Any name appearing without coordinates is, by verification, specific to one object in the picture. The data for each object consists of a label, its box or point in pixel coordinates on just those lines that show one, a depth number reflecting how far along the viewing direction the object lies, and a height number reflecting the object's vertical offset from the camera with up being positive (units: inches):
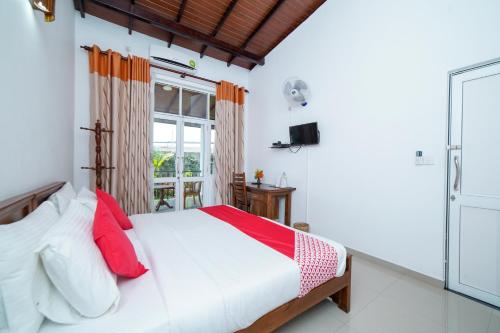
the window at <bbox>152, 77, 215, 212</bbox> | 143.6 +12.9
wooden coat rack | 110.8 +4.1
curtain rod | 137.7 +65.7
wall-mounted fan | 126.1 +46.9
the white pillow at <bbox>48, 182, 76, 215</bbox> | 55.6 -10.5
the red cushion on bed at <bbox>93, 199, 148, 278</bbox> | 40.8 -17.8
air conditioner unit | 134.1 +70.9
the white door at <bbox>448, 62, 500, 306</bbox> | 67.8 -5.7
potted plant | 157.2 -7.6
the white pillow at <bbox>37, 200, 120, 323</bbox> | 30.1 -18.5
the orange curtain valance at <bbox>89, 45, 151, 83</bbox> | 116.6 +58.9
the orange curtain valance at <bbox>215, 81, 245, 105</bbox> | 162.4 +59.0
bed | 34.4 -24.6
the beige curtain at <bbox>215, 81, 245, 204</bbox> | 162.2 +21.9
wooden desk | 130.0 -22.8
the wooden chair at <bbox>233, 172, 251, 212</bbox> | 144.8 -20.5
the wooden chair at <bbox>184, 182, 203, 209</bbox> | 156.1 -19.8
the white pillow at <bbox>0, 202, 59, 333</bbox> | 25.3 -14.9
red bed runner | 52.4 -23.6
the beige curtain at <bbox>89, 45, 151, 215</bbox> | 117.9 +26.3
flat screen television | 121.1 +19.5
